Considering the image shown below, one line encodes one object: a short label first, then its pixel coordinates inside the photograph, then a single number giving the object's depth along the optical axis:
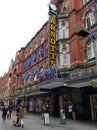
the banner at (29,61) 22.15
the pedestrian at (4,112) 11.13
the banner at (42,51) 18.80
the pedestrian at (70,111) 12.24
